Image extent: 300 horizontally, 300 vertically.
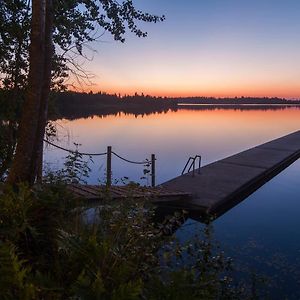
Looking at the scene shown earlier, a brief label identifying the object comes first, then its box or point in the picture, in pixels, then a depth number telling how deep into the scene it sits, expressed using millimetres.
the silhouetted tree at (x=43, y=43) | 5898
